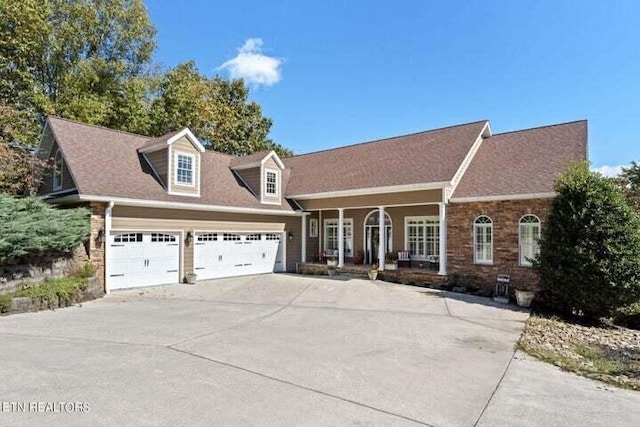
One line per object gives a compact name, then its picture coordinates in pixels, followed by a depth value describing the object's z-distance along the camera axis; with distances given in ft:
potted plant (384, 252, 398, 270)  54.03
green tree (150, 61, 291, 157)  81.30
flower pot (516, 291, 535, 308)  39.60
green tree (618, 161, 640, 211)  46.80
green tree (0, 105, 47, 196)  43.74
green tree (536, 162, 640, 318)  34.01
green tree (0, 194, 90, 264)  31.32
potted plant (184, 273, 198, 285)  48.91
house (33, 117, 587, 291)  43.68
